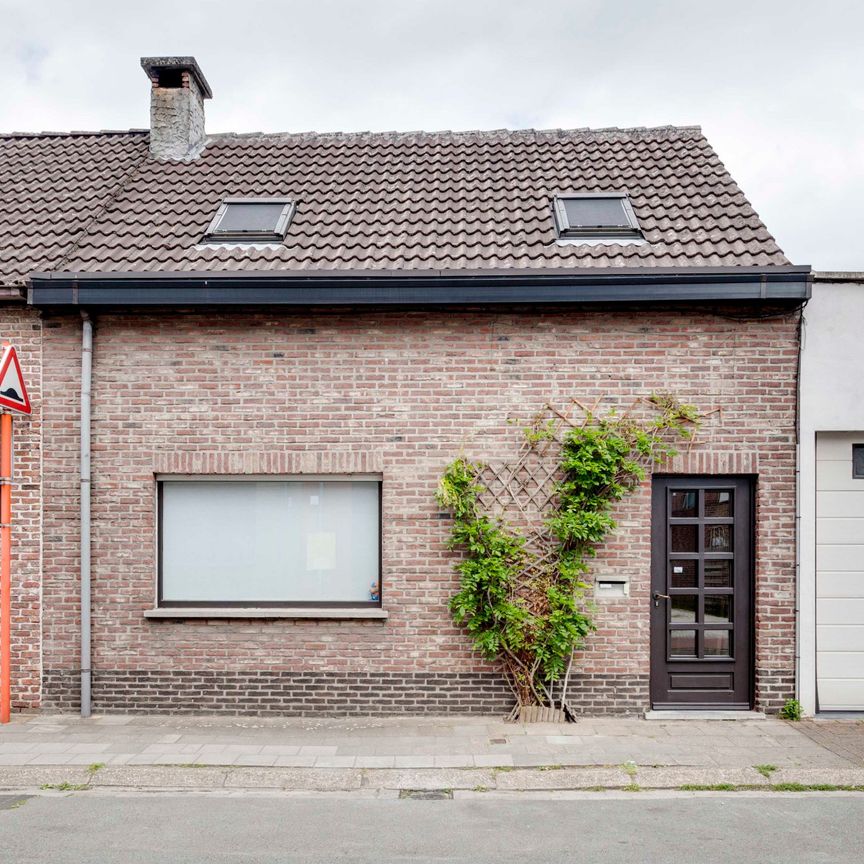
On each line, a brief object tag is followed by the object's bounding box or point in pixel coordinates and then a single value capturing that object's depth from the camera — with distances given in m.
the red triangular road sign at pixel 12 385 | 6.97
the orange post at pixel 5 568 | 7.25
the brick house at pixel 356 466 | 7.38
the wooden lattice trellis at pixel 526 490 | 7.41
